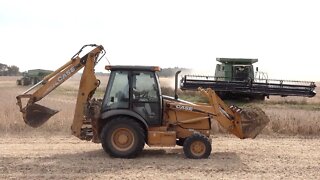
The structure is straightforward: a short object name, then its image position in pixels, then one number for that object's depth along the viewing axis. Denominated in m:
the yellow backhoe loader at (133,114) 10.75
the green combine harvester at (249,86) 28.12
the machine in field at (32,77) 58.66
